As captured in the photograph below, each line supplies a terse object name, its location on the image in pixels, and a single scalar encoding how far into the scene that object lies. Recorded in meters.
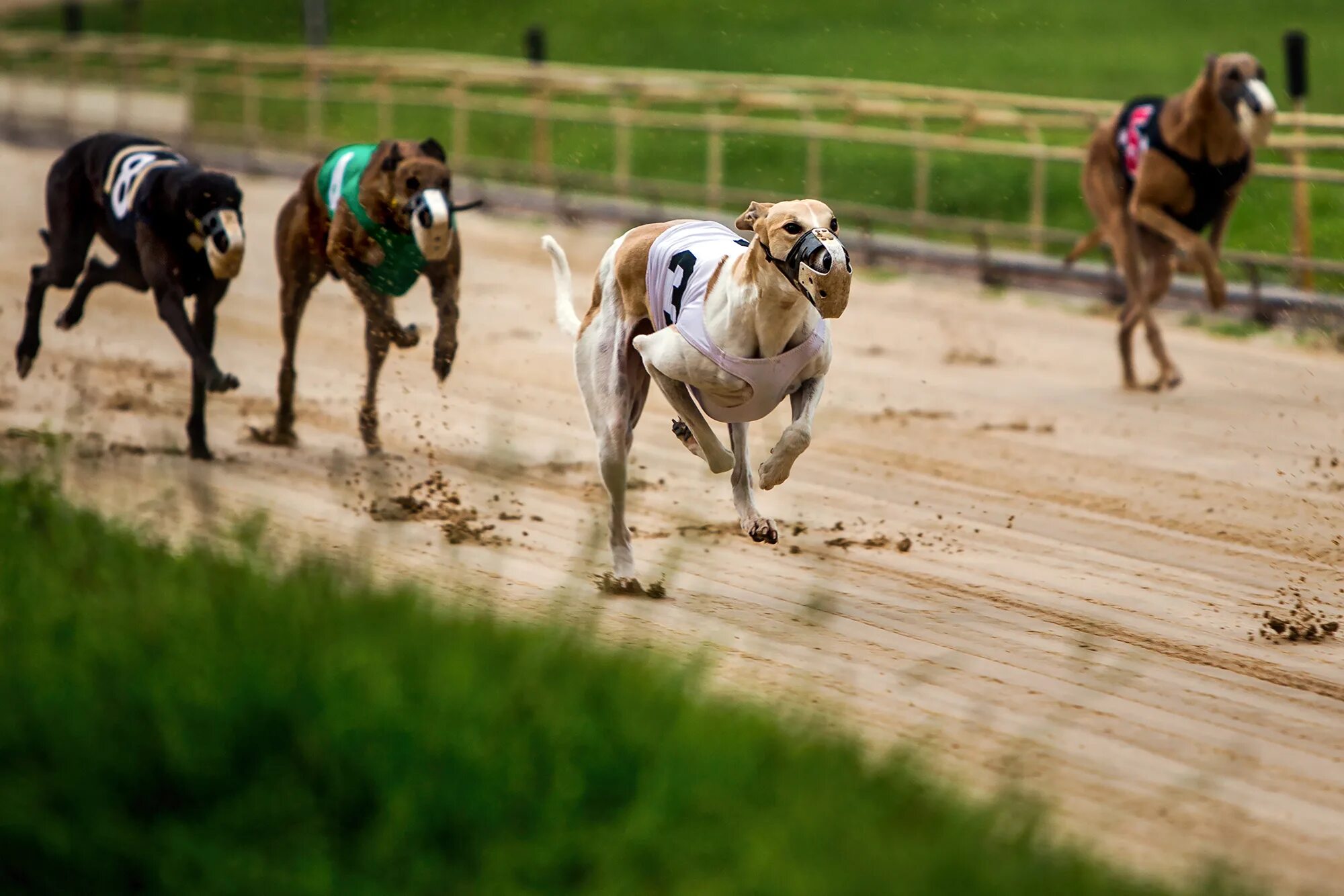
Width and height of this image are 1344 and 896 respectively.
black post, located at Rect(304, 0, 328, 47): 44.25
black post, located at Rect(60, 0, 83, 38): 49.63
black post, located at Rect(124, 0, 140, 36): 56.41
